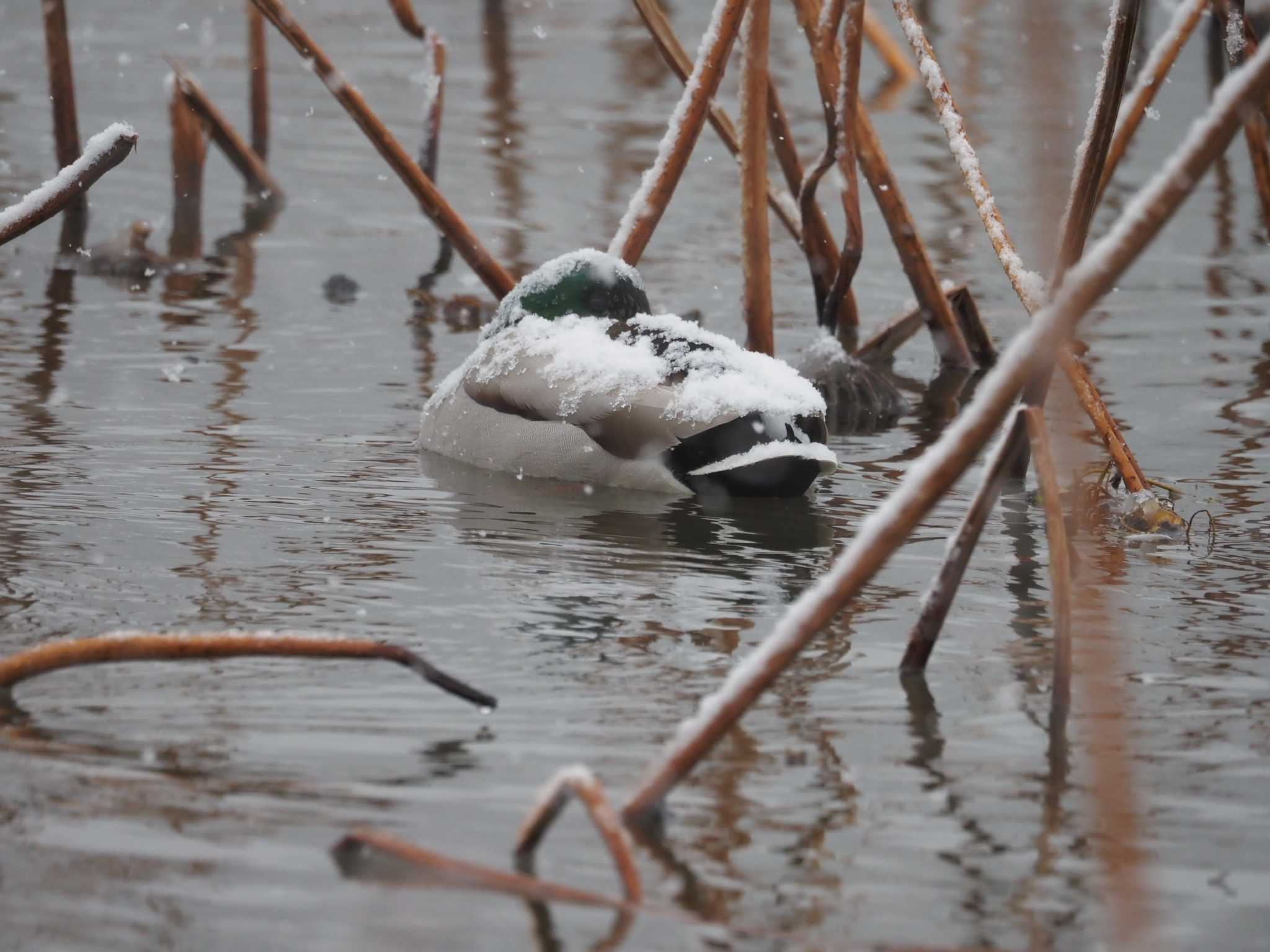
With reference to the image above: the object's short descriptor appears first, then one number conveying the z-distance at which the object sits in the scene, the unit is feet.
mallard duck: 40.96
